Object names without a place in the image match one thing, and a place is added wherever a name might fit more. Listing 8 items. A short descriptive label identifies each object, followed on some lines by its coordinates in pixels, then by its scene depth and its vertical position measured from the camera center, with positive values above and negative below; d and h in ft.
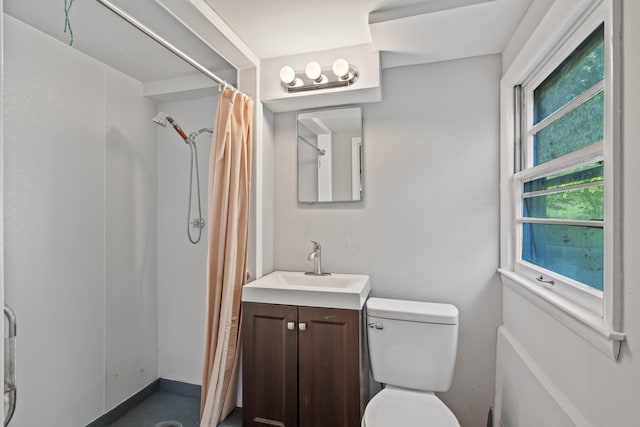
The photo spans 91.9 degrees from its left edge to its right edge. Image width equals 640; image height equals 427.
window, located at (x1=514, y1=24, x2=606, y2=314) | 3.37 +0.48
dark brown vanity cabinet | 5.23 -2.70
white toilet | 5.10 -2.34
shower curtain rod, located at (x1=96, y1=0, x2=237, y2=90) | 3.70 +2.46
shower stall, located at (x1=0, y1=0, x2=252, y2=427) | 5.09 +0.29
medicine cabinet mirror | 6.73 +1.30
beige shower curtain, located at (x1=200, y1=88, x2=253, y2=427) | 5.78 -0.84
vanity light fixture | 5.85 +2.71
